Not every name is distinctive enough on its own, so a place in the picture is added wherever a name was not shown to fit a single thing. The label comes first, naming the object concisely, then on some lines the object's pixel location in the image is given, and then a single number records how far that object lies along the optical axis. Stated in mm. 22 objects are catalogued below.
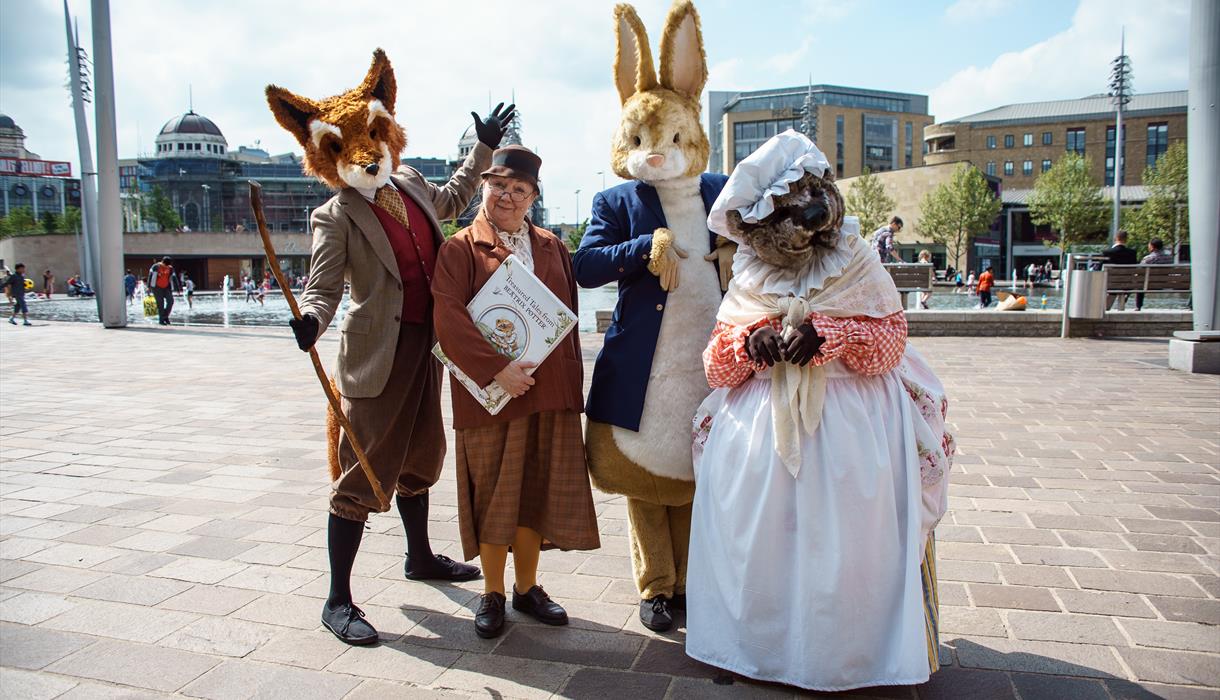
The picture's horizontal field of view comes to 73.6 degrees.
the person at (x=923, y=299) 17141
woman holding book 3094
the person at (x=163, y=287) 19016
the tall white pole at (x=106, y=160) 15633
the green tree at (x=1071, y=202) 53781
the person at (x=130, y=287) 34031
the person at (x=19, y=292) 20609
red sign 84125
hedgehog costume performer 2492
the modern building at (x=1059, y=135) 75688
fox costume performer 3207
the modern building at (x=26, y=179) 85188
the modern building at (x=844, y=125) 87188
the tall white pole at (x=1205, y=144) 8109
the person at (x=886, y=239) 14766
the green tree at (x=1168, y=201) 46156
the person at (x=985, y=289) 19484
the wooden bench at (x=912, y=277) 14211
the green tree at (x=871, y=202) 54938
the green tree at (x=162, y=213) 80000
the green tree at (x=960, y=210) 51594
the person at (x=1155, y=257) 14936
